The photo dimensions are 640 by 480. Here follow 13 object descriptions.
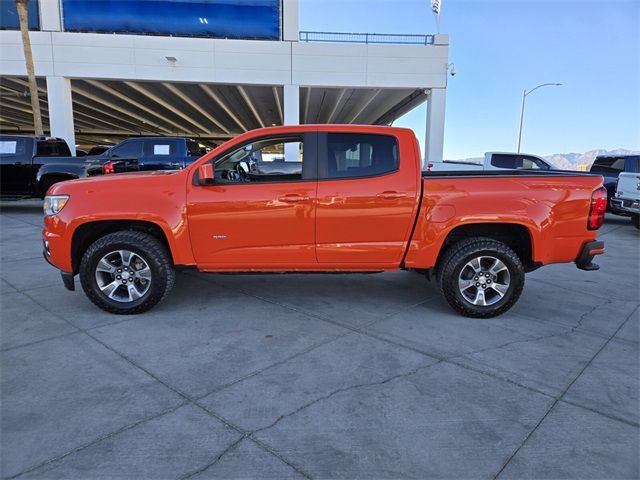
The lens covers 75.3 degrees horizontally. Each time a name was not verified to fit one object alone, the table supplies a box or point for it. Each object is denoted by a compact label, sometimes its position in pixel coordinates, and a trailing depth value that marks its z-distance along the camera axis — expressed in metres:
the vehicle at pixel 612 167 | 12.57
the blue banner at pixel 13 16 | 16.30
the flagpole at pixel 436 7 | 17.20
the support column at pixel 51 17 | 16.20
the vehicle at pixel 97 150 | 16.52
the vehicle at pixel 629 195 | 10.03
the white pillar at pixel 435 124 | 17.69
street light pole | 32.32
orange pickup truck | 4.03
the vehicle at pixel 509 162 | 13.50
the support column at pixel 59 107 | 16.81
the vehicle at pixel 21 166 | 10.85
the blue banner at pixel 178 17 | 16.20
